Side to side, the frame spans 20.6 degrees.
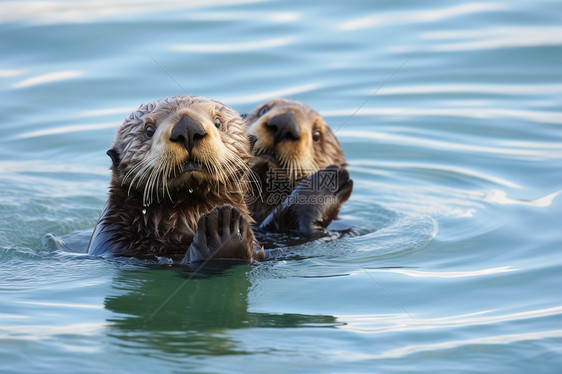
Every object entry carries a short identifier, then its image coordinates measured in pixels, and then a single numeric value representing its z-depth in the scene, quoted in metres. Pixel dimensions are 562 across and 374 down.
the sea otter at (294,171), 10.91
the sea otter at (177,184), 8.13
